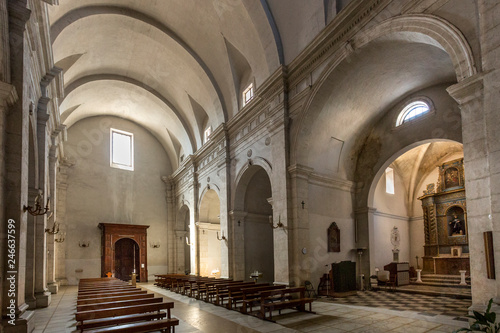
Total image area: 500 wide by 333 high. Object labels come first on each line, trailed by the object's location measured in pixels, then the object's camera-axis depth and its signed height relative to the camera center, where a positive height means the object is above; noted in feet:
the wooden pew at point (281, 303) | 27.50 -7.23
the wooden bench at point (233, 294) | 32.63 -7.50
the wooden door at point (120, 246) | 71.97 -5.90
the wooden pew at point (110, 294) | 28.03 -6.25
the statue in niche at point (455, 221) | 59.67 -2.26
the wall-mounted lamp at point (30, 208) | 24.23 +0.64
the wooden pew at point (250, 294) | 30.50 -7.16
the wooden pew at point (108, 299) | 25.49 -6.03
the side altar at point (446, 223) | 58.29 -2.59
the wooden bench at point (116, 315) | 19.60 -5.92
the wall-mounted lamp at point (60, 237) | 56.70 -3.43
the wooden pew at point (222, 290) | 35.53 -7.81
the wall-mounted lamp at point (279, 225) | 39.74 -1.48
